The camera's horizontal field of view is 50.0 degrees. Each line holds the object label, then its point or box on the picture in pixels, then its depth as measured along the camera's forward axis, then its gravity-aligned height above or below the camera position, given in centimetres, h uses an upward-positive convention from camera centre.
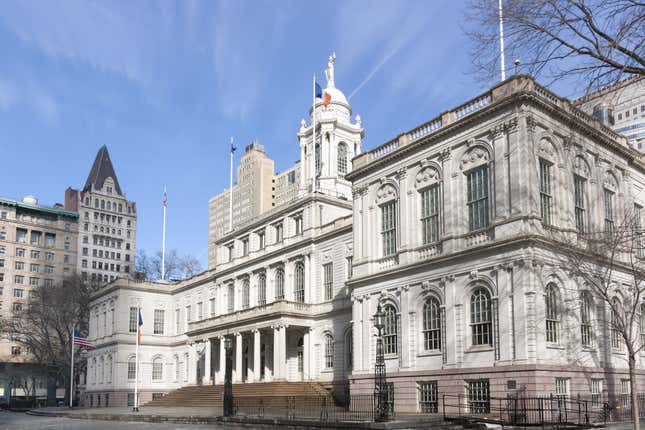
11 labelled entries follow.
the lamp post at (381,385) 2614 -224
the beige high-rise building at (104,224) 13325 +2089
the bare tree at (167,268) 9694 +880
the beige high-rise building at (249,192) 16438 +3353
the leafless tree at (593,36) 1523 +650
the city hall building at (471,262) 2989 +335
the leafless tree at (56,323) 7606 +94
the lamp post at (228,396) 3462 -328
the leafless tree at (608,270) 2946 +262
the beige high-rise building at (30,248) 12112 +1500
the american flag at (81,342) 6049 -96
